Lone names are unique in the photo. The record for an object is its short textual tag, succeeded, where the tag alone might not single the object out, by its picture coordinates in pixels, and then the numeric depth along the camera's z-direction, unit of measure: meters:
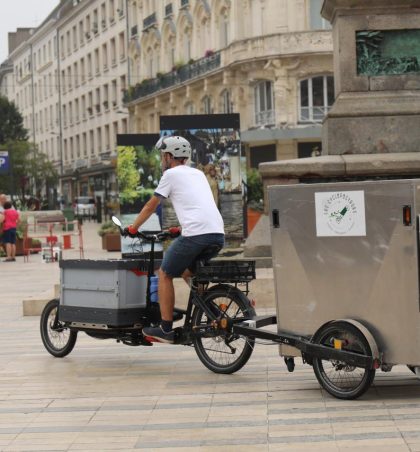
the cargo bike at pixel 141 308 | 7.82
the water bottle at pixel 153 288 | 8.45
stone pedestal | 11.48
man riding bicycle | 7.91
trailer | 6.57
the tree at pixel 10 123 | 93.25
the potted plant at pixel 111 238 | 29.17
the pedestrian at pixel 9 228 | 27.54
